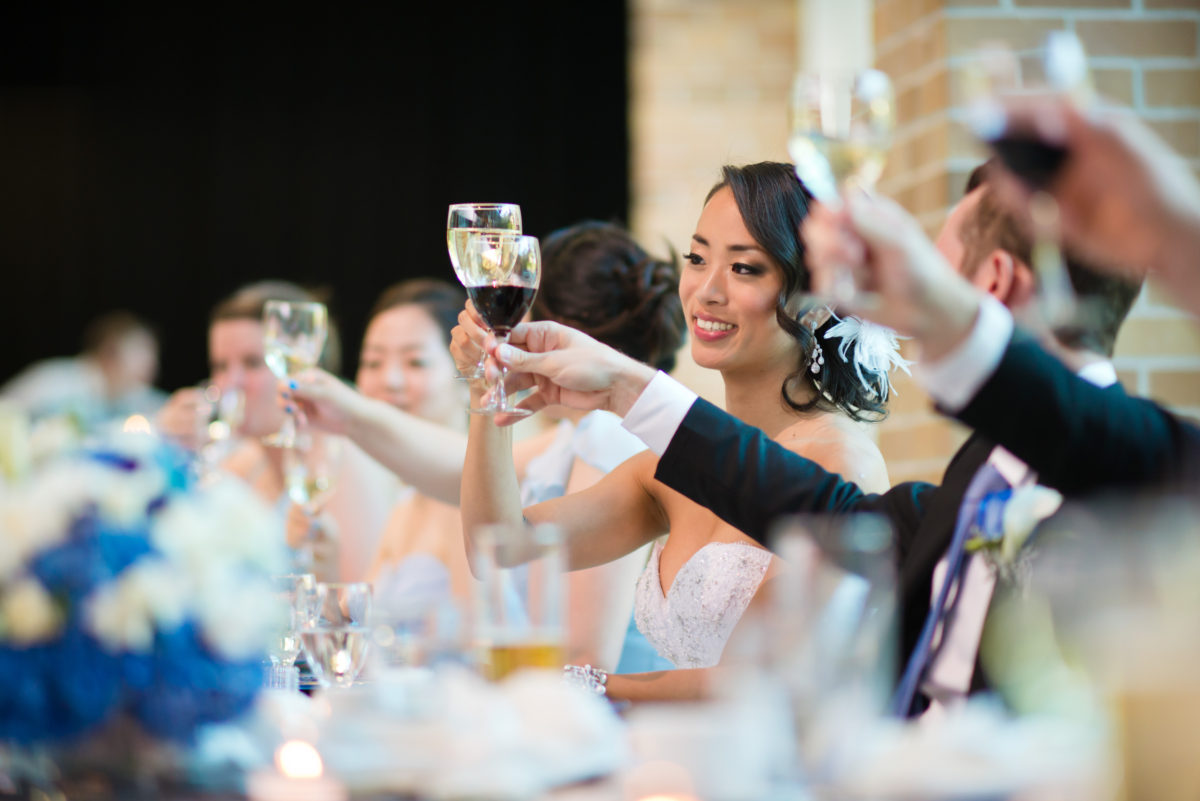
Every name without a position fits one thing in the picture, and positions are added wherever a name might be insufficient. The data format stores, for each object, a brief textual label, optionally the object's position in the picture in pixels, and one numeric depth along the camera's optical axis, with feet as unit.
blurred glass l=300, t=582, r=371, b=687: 9.50
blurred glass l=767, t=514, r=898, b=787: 8.19
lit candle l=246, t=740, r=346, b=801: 8.26
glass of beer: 8.51
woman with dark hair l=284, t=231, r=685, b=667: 11.56
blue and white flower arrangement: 8.38
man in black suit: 8.63
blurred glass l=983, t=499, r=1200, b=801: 8.22
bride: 10.90
